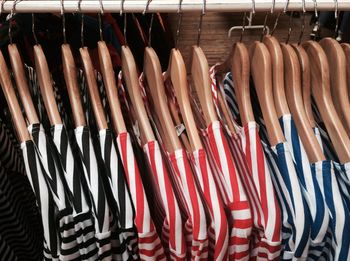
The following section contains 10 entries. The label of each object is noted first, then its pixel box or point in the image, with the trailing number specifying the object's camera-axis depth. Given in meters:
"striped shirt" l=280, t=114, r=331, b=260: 0.51
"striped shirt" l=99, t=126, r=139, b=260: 0.51
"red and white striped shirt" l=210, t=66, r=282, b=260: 0.52
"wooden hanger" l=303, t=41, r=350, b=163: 0.57
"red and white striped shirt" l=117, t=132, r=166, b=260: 0.51
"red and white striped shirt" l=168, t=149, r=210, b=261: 0.51
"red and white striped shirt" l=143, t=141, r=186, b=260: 0.51
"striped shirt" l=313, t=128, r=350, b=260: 0.51
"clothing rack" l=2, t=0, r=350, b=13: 0.54
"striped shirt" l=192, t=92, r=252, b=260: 0.52
